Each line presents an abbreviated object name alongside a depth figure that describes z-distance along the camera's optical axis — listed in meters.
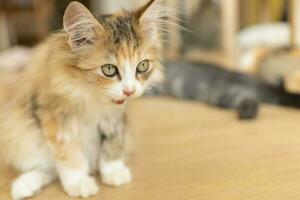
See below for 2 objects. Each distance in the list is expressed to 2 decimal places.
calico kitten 0.53
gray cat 0.75
